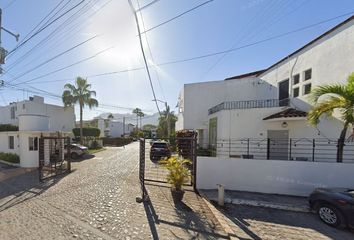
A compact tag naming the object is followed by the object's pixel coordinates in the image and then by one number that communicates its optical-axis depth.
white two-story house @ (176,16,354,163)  10.14
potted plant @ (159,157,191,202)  7.31
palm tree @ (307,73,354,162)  7.90
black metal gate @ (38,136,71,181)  10.65
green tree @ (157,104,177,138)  44.61
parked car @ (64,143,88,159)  19.64
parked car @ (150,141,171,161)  15.84
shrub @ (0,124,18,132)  17.94
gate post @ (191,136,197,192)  8.81
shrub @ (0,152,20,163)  15.43
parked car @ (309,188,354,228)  5.84
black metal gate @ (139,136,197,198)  8.38
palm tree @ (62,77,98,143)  26.66
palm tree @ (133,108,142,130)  77.76
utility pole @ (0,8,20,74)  10.72
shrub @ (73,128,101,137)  34.88
